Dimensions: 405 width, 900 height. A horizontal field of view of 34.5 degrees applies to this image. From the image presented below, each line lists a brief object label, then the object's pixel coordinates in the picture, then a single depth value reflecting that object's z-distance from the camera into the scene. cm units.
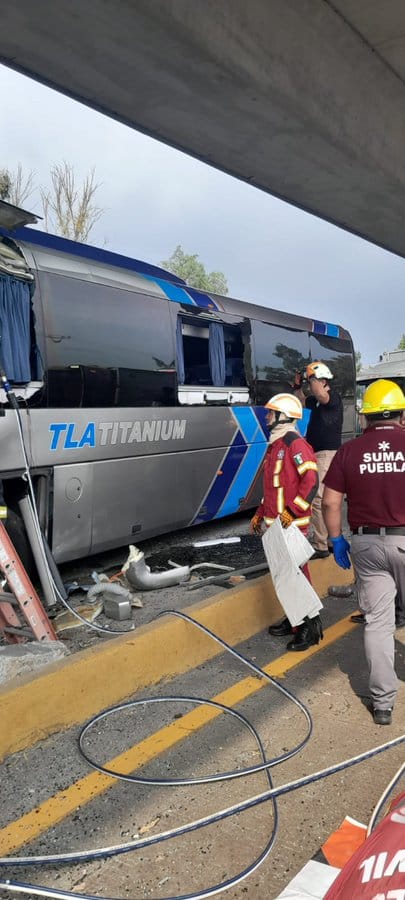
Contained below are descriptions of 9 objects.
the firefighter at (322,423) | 686
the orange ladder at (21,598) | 423
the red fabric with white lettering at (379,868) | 134
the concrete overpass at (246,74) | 416
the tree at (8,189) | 2016
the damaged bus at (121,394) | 572
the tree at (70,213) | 2212
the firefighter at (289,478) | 461
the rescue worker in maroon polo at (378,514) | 365
